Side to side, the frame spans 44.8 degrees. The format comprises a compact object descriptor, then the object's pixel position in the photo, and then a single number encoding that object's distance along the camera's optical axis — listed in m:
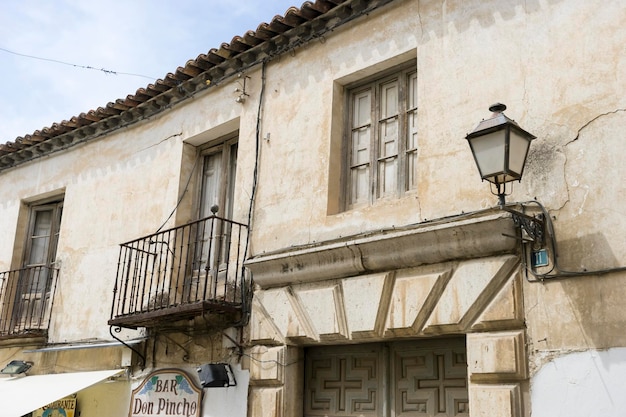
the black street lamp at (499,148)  4.99
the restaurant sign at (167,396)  7.61
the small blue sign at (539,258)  5.30
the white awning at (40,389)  8.01
